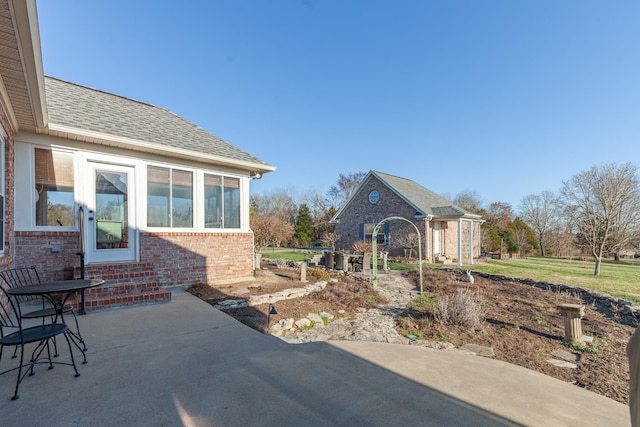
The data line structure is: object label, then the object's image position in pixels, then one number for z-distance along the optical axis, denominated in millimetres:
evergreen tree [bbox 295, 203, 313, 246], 30141
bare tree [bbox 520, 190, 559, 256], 32125
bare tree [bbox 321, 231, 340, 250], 21641
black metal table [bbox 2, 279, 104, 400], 2580
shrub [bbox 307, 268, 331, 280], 9908
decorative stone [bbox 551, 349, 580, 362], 4465
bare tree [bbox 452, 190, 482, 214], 33969
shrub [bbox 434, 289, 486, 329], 5699
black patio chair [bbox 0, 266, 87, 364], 3098
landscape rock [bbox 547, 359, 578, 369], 4188
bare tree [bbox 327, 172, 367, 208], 39031
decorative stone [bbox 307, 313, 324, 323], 5977
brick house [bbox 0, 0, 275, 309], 5340
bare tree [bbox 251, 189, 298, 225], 34650
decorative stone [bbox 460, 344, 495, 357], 4476
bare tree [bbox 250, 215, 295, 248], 17219
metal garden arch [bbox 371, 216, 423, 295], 9586
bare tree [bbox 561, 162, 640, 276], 13438
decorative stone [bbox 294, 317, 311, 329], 5727
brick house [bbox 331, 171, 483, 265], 17922
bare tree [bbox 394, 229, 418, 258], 18078
